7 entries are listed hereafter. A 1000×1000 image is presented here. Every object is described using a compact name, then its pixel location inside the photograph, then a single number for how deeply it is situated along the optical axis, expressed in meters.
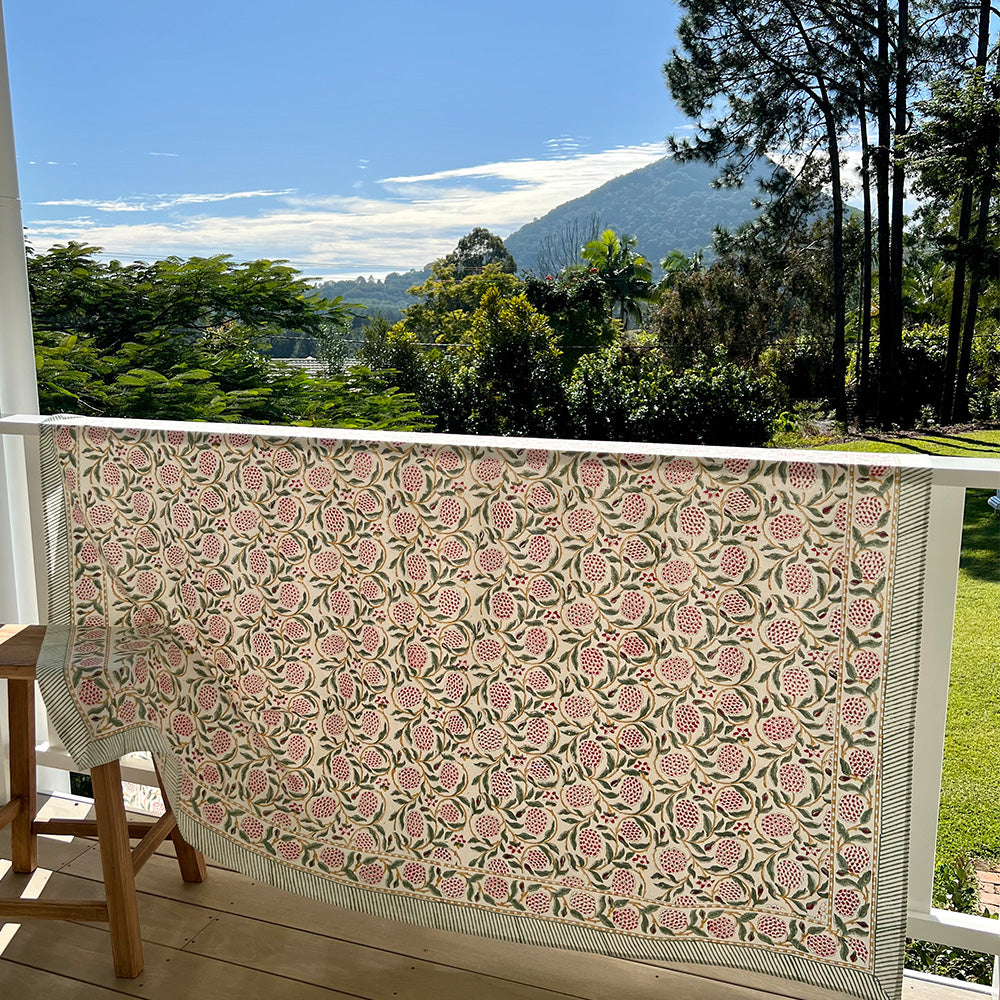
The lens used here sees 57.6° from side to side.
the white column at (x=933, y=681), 1.30
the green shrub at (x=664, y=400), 8.59
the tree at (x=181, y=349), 10.18
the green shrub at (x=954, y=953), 2.16
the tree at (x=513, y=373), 9.73
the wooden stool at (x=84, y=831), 1.54
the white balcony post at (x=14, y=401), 1.92
